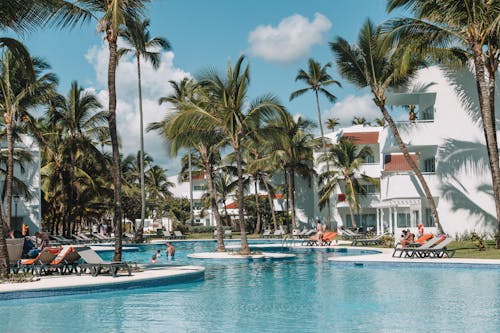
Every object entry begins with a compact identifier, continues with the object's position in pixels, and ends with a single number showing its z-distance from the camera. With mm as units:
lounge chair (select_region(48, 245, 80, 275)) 17703
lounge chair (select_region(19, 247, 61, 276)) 17297
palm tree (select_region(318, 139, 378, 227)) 47969
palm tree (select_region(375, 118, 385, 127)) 80950
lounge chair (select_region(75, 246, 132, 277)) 16688
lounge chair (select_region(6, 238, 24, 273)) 17973
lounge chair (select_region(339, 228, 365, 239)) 37131
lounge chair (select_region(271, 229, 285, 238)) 45425
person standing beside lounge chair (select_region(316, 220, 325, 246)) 33531
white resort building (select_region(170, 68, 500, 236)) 32750
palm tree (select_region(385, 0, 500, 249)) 24453
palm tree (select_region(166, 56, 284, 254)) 25391
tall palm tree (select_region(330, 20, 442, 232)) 30531
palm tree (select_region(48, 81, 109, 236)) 41250
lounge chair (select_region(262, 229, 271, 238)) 45850
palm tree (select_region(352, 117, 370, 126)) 95000
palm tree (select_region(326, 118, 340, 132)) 96812
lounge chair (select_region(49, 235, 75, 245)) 39281
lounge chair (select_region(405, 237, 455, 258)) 22344
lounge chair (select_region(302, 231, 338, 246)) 33688
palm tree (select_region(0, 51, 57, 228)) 28023
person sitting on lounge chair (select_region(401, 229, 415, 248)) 24141
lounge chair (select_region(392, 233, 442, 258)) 22469
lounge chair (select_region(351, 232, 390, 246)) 32466
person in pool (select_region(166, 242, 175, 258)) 27603
